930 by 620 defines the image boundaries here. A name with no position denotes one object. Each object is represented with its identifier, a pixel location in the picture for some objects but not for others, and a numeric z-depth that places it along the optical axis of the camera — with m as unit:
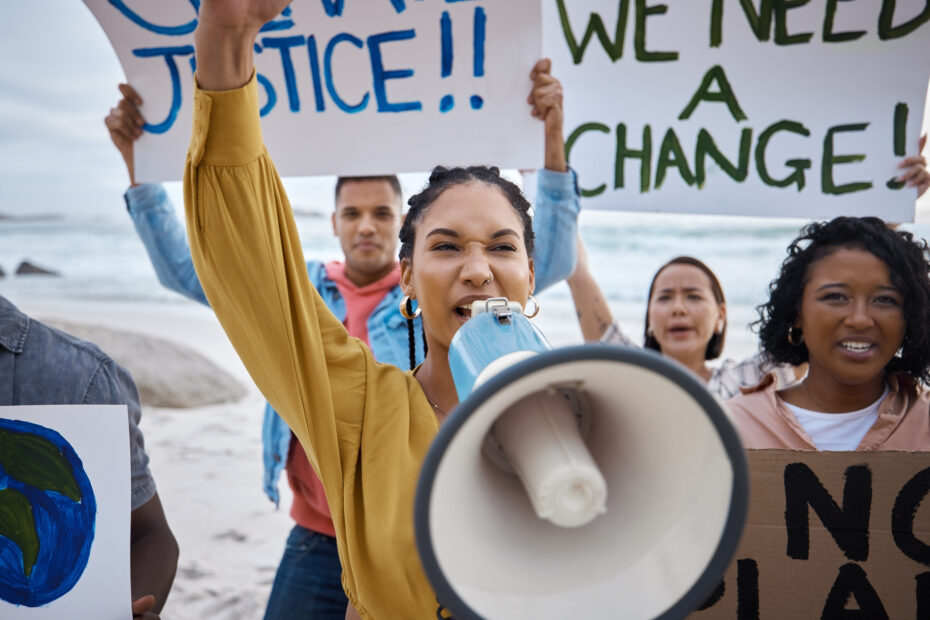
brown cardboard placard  1.39
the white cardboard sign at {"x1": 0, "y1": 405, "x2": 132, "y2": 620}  1.31
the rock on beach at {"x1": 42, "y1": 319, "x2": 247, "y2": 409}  6.81
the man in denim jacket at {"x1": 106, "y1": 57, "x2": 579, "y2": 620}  2.07
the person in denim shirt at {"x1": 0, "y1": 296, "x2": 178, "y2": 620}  1.36
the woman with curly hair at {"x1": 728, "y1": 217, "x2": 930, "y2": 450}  1.85
